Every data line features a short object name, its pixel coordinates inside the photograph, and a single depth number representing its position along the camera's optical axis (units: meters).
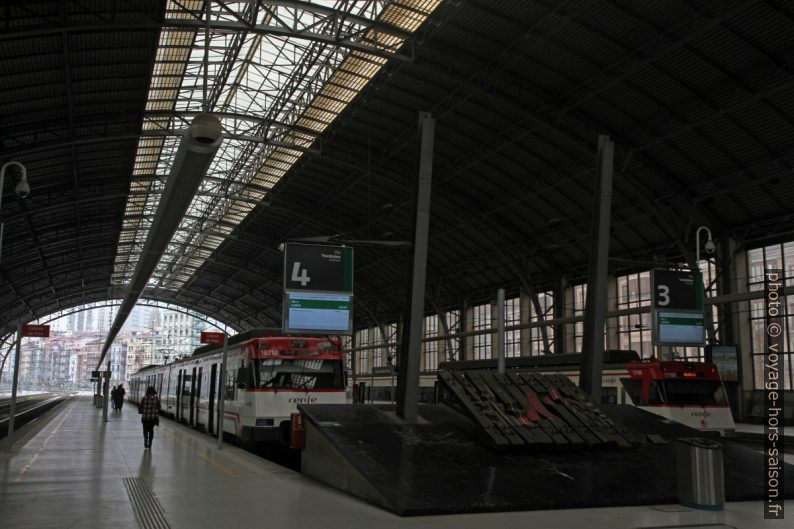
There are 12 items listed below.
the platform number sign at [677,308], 18.91
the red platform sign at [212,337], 20.70
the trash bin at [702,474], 9.23
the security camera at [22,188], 17.17
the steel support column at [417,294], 13.62
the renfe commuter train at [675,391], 22.27
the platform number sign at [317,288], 14.95
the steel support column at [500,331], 16.98
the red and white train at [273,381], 19.25
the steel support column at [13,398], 16.75
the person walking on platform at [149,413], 18.20
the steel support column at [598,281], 15.32
